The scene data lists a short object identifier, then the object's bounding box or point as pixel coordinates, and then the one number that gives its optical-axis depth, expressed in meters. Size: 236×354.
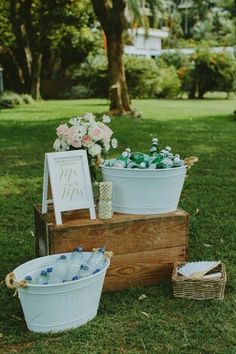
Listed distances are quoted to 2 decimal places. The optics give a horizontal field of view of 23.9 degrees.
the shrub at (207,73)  24.86
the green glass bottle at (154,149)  3.90
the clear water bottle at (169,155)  3.85
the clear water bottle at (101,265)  3.33
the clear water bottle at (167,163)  3.73
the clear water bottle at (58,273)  3.27
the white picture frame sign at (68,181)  3.57
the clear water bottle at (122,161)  3.76
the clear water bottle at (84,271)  3.27
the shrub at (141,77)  25.11
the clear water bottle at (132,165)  3.72
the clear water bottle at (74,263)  3.29
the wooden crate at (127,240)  3.60
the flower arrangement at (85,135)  3.75
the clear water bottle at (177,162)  3.80
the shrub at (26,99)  21.69
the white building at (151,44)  43.88
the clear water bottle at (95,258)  3.36
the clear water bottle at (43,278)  3.27
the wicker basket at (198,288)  3.57
